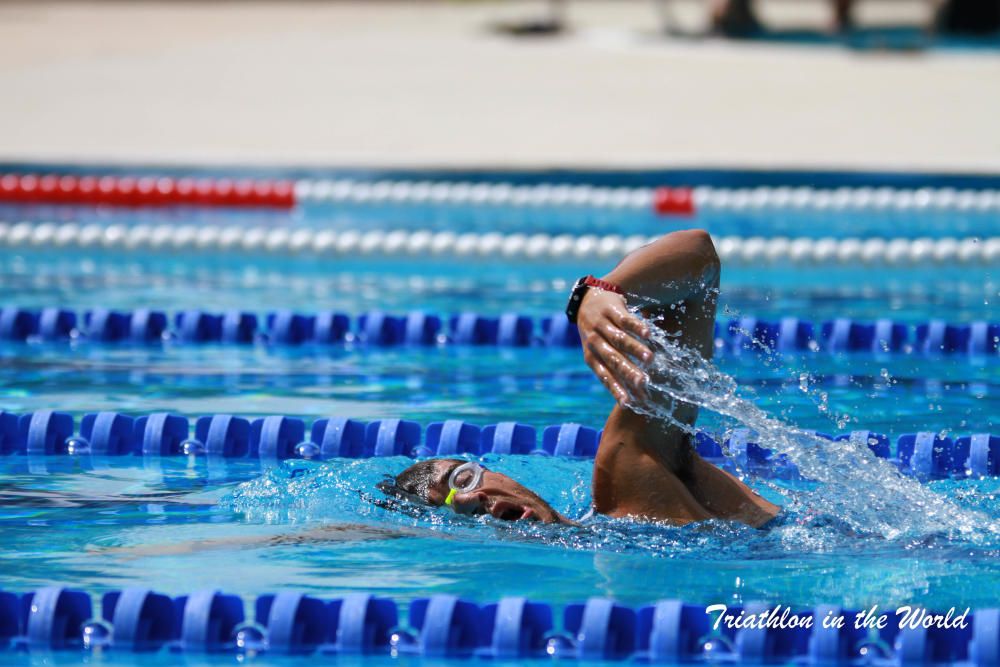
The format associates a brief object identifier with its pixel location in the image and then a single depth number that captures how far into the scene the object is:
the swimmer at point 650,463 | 6.63
